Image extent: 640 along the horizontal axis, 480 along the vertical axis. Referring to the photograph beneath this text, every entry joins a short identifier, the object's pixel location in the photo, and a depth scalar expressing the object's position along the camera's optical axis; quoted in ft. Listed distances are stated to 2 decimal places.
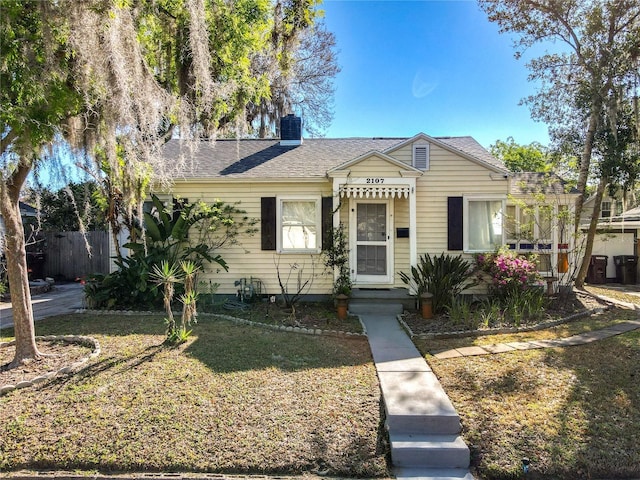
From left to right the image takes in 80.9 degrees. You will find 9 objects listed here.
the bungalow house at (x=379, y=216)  28.48
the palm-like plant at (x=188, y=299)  18.42
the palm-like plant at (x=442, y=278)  25.99
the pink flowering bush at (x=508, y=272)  25.72
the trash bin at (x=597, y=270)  41.32
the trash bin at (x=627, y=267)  40.96
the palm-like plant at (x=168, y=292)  17.88
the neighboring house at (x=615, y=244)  41.60
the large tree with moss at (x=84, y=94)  12.65
